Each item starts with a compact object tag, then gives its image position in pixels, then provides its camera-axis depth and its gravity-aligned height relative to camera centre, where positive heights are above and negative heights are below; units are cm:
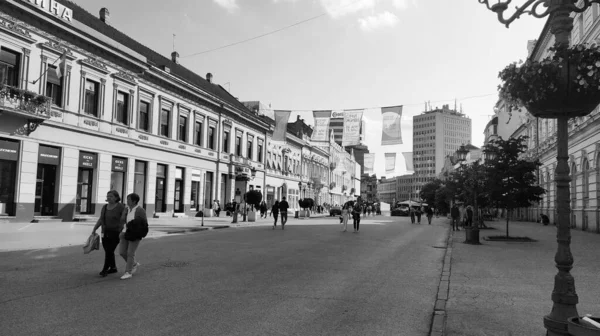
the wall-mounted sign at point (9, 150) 2088 +175
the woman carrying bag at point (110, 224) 887 -66
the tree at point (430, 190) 6776 +149
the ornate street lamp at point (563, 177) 463 +28
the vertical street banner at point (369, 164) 5491 +415
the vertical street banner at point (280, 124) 3012 +512
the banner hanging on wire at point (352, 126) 2727 +433
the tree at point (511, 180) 2108 +105
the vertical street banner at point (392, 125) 2488 +409
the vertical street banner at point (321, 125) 2806 +446
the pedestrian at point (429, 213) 3893 -113
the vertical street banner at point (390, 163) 4147 +328
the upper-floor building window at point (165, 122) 3373 +527
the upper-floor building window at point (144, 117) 3118 +516
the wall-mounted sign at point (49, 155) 2295 +172
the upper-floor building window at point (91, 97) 2612 +543
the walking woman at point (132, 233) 875 -80
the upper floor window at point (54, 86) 2338 +536
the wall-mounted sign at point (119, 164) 2822 +165
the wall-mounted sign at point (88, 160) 2566 +172
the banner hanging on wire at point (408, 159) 4072 +361
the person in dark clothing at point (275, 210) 2552 -83
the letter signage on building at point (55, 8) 2223 +918
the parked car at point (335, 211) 5812 -184
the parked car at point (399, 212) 6894 -195
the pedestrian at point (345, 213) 2388 -83
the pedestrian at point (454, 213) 2897 -79
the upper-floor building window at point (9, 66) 2102 +569
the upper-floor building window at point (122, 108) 2886 +535
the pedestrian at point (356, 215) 2420 -92
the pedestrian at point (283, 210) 2528 -82
